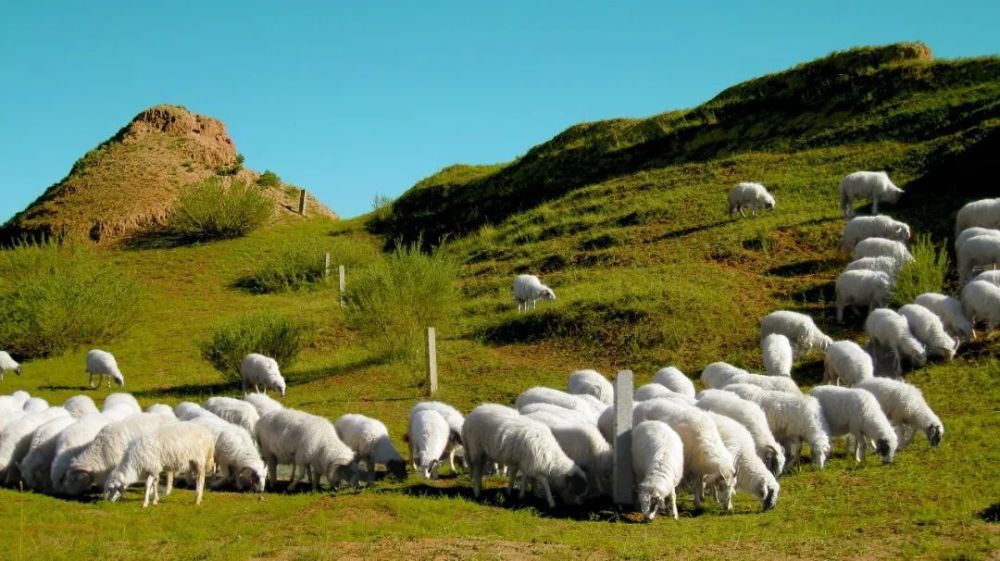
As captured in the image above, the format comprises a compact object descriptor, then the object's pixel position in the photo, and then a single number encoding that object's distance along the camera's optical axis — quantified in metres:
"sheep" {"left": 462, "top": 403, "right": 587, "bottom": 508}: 10.46
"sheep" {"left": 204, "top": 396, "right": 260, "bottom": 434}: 13.52
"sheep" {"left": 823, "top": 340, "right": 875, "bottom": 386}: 15.55
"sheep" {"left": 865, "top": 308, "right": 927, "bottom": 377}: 16.91
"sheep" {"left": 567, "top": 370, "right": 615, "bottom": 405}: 15.97
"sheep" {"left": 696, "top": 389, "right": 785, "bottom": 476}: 11.30
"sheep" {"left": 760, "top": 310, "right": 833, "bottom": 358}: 18.41
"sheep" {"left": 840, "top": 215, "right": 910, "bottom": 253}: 23.11
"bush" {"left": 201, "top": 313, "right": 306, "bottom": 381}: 21.53
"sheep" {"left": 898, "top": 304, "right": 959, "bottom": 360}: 17.17
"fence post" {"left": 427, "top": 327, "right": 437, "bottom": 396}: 19.12
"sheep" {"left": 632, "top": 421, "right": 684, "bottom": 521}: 9.73
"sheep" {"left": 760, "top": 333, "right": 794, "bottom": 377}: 16.56
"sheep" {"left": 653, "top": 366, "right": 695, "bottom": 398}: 14.93
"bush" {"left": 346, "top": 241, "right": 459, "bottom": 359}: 22.52
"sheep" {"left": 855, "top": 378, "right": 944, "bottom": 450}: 12.51
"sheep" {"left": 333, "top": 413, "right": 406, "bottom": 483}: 12.20
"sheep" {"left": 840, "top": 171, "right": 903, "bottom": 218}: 26.14
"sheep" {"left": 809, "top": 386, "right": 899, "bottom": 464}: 11.86
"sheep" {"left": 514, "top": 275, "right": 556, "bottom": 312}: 24.95
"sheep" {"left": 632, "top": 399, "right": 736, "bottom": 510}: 10.26
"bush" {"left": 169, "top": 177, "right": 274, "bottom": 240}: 43.69
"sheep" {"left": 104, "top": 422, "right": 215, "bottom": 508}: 10.41
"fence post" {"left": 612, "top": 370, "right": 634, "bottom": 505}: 10.57
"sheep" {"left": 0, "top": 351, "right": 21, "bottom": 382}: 22.97
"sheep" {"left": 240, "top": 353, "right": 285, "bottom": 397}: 19.58
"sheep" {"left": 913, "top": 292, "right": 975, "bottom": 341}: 17.69
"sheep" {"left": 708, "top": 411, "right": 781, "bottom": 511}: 10.14
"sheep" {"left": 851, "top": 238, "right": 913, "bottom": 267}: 21.39
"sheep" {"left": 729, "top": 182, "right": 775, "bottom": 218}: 29.28
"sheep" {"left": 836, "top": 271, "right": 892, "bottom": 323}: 19.56
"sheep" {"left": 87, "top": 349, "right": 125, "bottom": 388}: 21.53
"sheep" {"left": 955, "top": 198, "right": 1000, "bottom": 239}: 21.81
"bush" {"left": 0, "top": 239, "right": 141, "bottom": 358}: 25.83
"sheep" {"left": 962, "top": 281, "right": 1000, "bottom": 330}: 17.52
